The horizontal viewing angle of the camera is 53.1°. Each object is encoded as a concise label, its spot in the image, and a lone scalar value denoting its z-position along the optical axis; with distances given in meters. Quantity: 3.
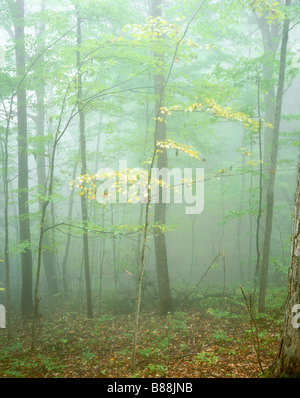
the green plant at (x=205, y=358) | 5.24
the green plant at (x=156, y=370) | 5.08
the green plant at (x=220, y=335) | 6.31
